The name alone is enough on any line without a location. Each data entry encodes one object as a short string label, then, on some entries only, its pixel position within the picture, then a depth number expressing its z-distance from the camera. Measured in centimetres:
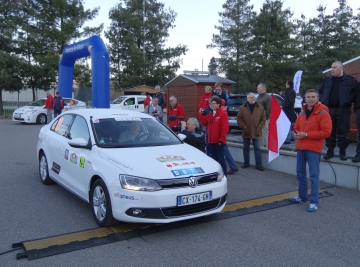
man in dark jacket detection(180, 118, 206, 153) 632
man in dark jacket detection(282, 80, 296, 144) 960
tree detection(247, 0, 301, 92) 3344
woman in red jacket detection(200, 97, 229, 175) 696
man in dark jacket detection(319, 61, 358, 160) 659
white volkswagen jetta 432
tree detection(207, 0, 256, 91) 3616
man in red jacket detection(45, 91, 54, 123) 1828
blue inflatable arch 1372
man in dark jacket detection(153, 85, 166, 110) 1209
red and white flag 687
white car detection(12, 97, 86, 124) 1995
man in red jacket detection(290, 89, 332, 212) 534
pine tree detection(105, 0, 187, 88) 3834
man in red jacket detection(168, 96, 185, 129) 953
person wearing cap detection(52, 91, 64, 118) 1804
